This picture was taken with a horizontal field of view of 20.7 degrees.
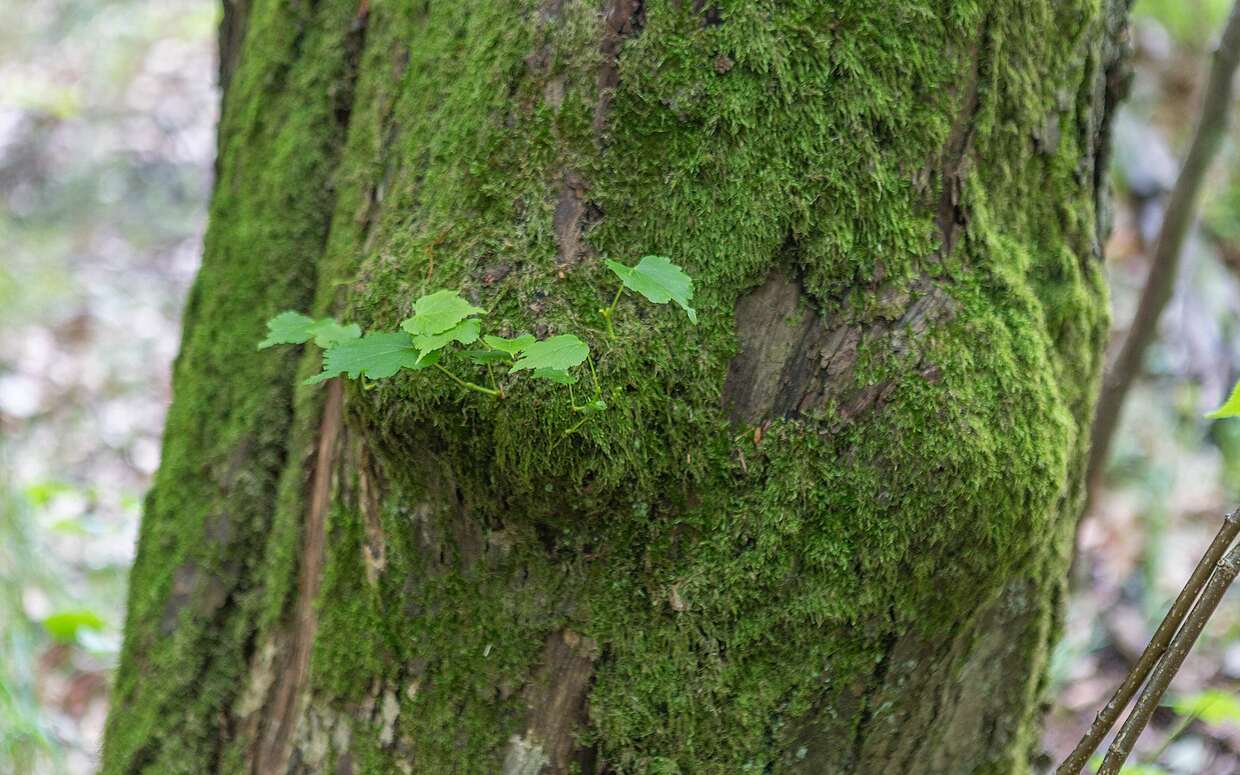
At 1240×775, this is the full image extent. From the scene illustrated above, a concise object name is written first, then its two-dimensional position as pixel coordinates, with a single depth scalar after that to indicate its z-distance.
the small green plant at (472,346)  1.52
